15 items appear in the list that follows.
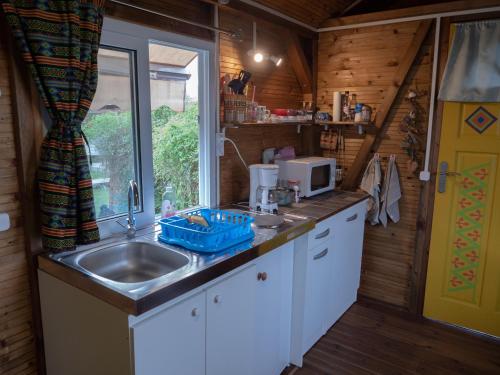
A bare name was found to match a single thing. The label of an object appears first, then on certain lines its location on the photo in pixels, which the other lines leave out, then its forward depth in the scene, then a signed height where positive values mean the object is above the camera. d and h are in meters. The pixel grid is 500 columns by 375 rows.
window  1.86 +0.01
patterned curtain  1.41 +0.12
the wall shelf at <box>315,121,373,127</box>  2.97 +0.04
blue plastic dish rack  1.67 -0.48
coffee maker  2.38 -0.37
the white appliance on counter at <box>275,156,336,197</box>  2.71 -0.33
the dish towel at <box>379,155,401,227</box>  2.94 -0.48
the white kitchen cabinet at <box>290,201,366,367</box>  2.26 -0.97
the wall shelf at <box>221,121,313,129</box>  2.41 +0.01
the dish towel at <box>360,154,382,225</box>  3.00 -0.44
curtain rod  1.71 +0.53
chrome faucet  1.79 -0.38
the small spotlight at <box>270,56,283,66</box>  2.69 +0.47
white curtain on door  2.46 +0.42
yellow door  2.61 -0.67
